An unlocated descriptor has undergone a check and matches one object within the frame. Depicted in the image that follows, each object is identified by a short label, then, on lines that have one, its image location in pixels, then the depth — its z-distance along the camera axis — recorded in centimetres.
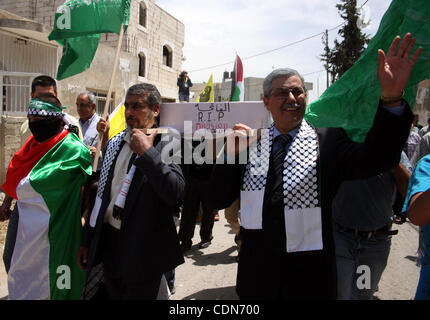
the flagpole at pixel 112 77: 285
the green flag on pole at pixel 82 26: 355
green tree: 2164
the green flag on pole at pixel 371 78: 178
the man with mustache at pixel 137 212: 200
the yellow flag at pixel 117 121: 435
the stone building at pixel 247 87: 3745
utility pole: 2371
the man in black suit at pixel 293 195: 173
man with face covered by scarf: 259
